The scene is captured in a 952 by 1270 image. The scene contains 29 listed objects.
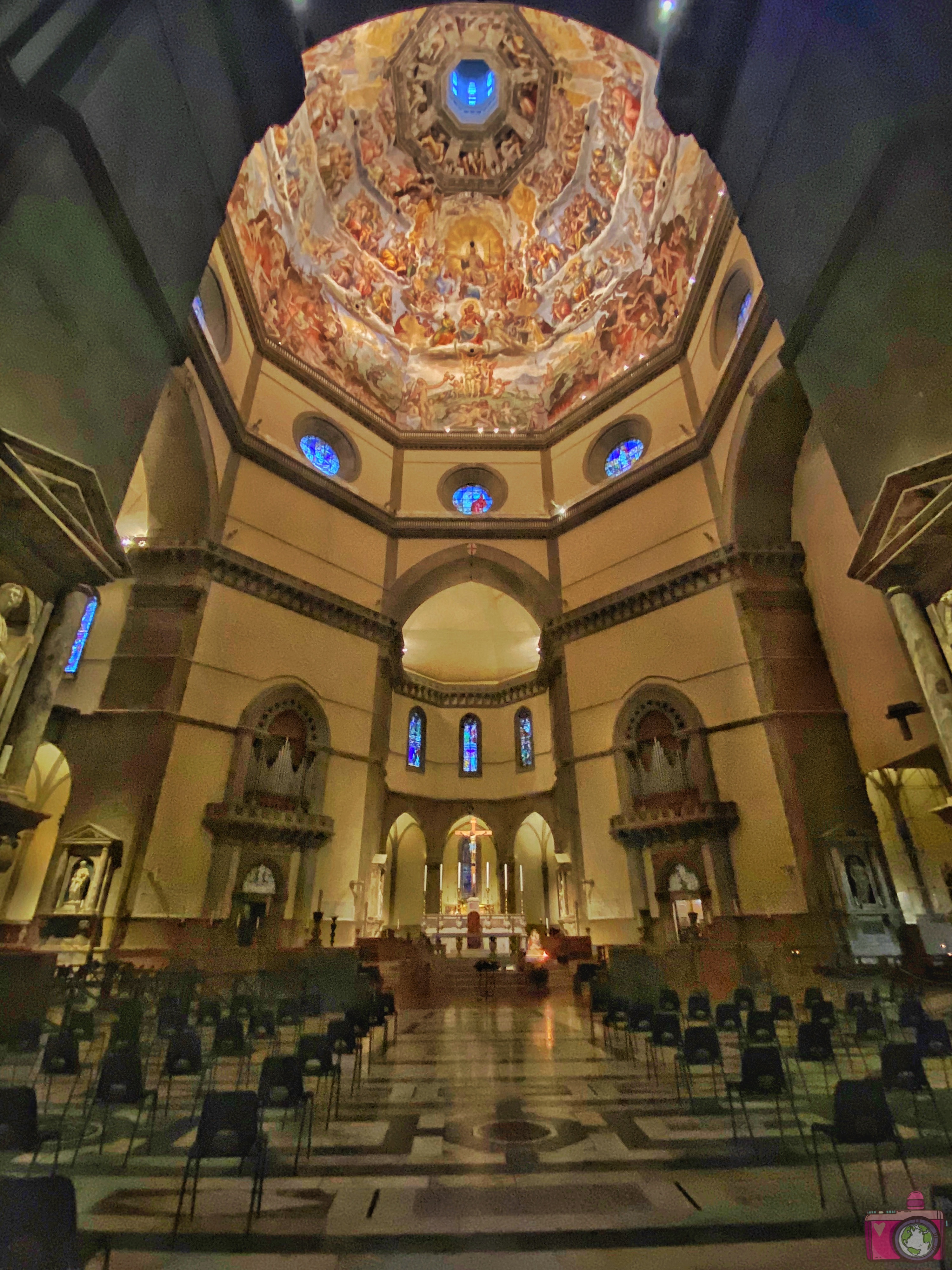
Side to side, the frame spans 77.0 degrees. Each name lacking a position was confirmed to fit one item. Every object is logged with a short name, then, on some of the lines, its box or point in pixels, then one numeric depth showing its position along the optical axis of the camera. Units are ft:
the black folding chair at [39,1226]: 6.87
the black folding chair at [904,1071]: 13.71
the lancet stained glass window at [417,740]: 85.35
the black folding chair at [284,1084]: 13.26
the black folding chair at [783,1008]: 23.35
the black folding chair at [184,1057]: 16.25
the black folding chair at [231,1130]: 10.43
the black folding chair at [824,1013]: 20.76
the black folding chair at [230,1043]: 18.72
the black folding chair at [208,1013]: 24.79
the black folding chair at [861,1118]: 11.00
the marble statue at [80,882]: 41.86
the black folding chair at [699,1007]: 23.00
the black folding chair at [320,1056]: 15.80
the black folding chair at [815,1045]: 17.47
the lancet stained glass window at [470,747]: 88.53
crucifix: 84.38
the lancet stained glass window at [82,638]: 50.39
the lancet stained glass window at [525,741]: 85.87
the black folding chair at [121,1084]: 13.58
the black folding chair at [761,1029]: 19.47
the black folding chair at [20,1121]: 10.57
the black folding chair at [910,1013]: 21.22
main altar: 54.54
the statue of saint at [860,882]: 40.91
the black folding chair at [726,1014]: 23.13
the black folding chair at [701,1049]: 16.71
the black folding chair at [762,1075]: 13.76
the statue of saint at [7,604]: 20.07
